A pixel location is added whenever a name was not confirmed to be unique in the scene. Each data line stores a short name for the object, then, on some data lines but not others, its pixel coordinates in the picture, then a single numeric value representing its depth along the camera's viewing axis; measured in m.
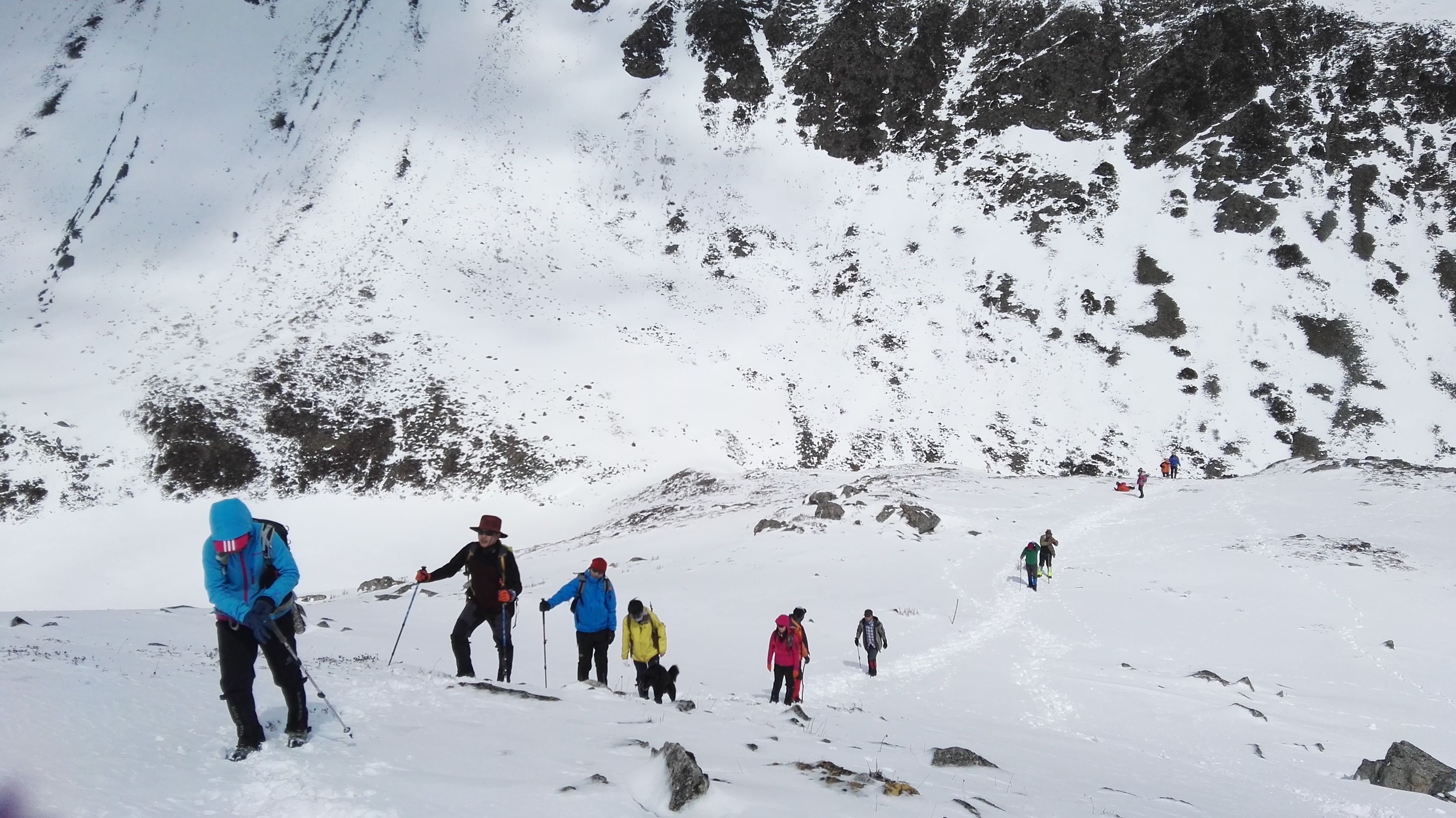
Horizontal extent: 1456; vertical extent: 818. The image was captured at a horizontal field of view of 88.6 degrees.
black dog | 9.24
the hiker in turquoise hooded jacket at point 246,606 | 4.97
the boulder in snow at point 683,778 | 4.71
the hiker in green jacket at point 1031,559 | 22.31
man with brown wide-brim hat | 8.38
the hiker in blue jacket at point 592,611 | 9.24
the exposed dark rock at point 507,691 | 7.34
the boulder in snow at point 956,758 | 7.19
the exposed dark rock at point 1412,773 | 7.88
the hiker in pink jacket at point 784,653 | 11.00
